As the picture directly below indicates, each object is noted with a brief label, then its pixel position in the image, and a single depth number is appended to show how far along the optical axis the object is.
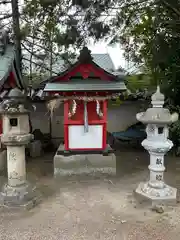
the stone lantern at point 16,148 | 3.53
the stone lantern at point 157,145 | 3.54
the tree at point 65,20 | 3.75
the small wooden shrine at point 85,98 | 4.60
